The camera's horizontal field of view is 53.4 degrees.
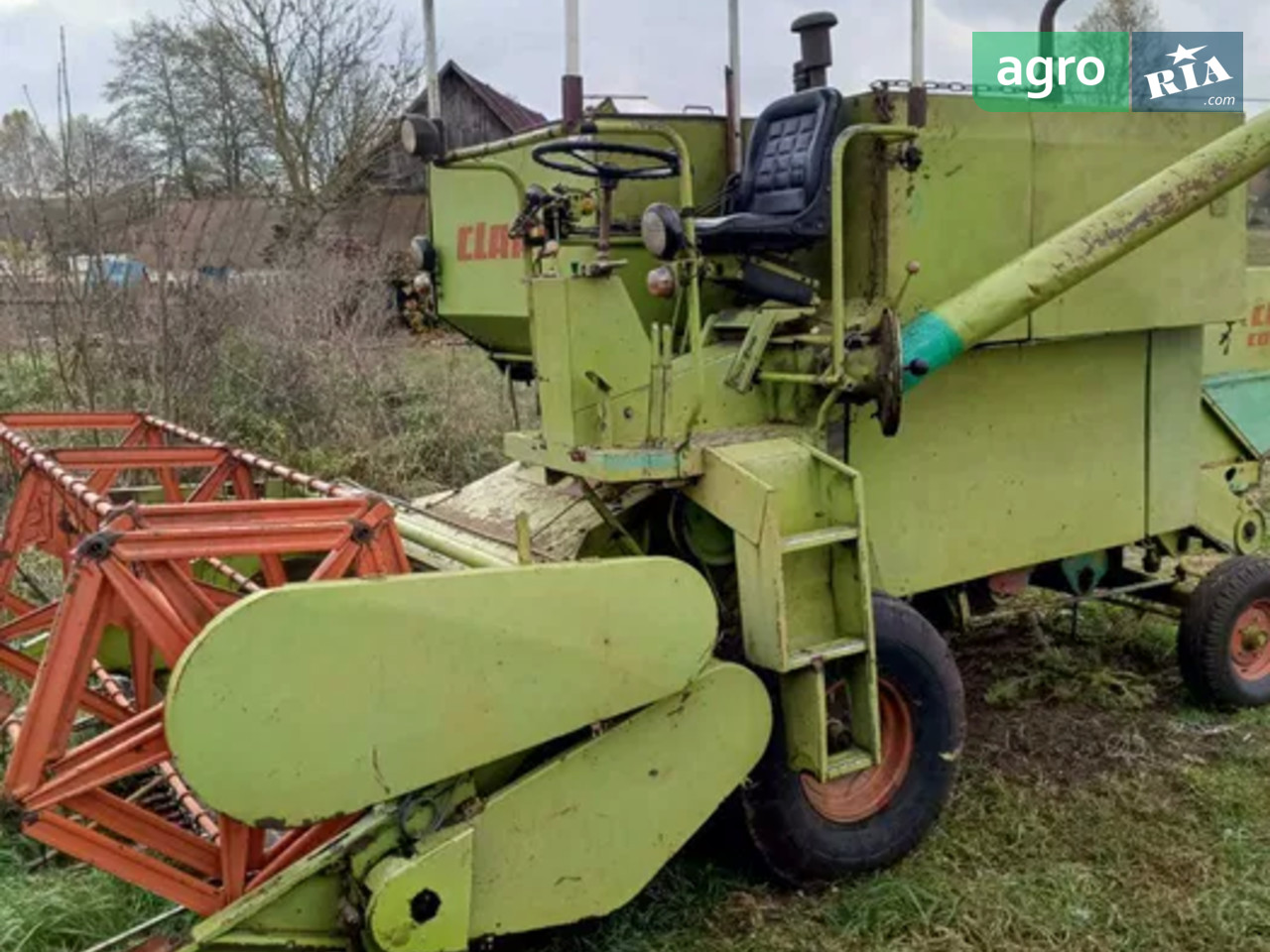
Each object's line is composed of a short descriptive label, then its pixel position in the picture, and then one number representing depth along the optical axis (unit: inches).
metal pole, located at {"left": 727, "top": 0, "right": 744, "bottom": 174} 172.4
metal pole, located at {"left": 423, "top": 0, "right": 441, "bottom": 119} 161.2
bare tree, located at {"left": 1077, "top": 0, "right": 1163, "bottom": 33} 629.5
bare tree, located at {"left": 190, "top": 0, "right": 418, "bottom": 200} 538.0
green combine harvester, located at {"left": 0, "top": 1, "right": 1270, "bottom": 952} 99.3
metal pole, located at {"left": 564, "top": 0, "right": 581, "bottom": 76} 129.6
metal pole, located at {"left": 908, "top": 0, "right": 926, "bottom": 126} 136.9
